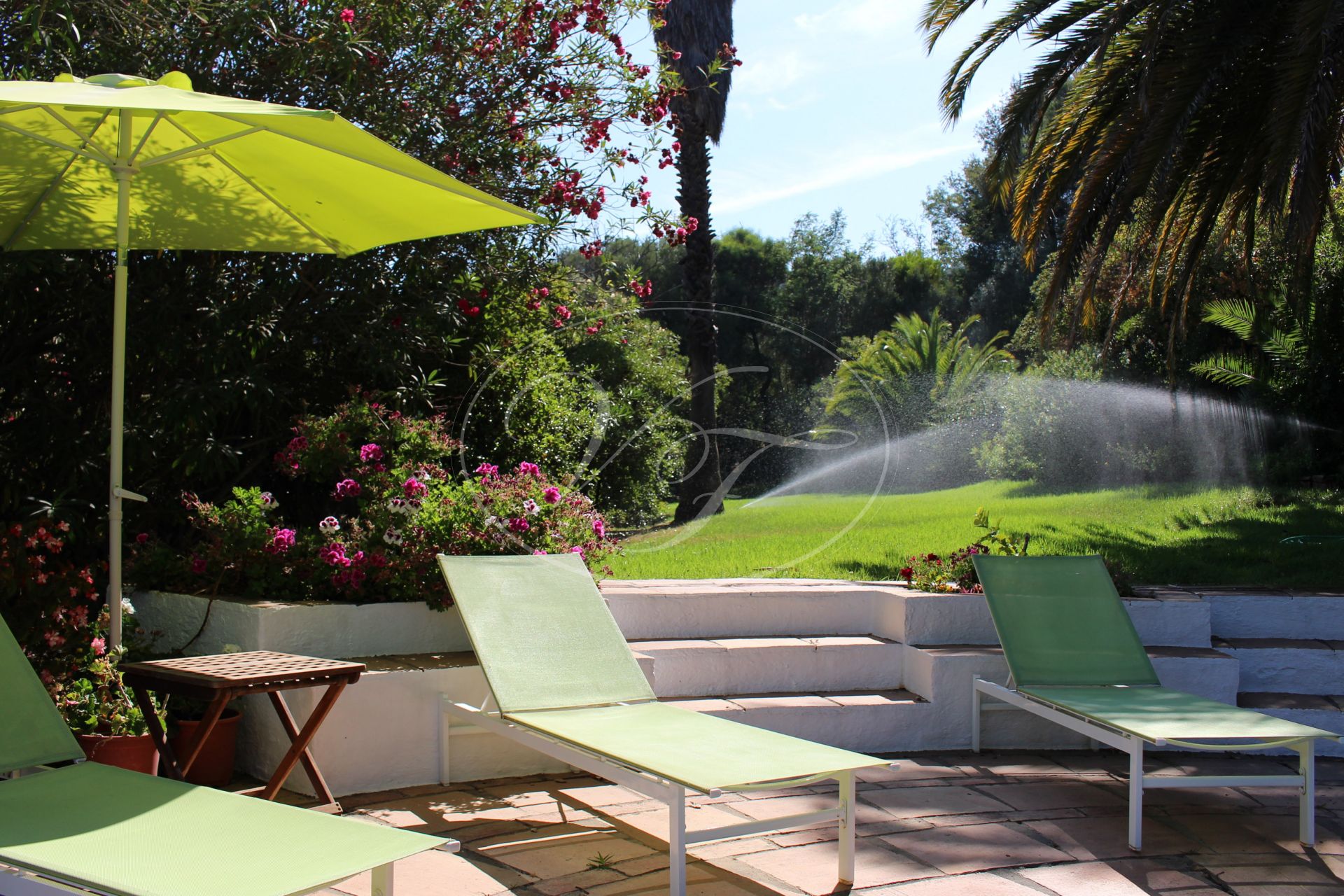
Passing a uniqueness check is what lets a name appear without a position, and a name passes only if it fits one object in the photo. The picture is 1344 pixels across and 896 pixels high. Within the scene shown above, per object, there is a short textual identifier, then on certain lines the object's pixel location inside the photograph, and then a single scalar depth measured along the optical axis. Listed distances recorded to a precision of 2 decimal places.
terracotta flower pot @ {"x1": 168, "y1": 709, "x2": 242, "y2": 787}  4.15
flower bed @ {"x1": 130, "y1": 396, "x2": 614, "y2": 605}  4.73
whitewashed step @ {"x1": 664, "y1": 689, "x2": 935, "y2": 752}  4.91
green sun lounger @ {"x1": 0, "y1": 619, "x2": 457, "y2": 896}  2.31
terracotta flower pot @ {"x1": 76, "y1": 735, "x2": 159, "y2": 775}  3.84
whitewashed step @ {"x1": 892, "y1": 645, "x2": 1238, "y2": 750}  5.15
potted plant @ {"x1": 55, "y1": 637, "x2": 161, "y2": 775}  3.85
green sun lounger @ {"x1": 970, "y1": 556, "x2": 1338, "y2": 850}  3.91
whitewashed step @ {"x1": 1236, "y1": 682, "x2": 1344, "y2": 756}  5.25
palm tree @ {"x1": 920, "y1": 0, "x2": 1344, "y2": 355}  6.54
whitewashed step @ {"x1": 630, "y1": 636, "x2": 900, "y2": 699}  5.14
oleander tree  5.40
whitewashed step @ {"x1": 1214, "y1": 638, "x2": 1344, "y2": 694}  5.61
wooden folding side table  3.41
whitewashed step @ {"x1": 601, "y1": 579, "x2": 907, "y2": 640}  5.50
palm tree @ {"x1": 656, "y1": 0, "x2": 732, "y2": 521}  14.09
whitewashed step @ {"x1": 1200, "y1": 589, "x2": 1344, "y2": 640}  5.99
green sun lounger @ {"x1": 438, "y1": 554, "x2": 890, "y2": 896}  3.20
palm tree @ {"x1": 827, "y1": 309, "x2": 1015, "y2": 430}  22.45
